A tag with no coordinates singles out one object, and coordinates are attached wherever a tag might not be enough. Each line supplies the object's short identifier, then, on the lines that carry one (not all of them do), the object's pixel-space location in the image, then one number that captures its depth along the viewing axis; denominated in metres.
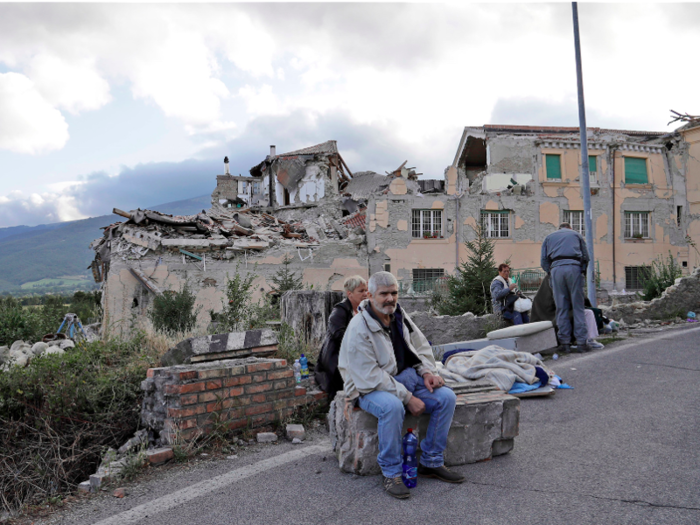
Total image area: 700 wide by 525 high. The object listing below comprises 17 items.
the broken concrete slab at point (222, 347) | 5.48
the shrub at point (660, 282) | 13.80
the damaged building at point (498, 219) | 22.89
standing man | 9.09
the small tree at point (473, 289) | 11.96
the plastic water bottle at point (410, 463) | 3.70
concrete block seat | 3.96
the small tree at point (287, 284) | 15.20
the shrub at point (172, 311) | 11.26
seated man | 3.69
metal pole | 13.17
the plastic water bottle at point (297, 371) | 6.18
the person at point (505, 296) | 9.98
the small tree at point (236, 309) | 8.12
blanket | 6.49
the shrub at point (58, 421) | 4.38
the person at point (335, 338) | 4.69
